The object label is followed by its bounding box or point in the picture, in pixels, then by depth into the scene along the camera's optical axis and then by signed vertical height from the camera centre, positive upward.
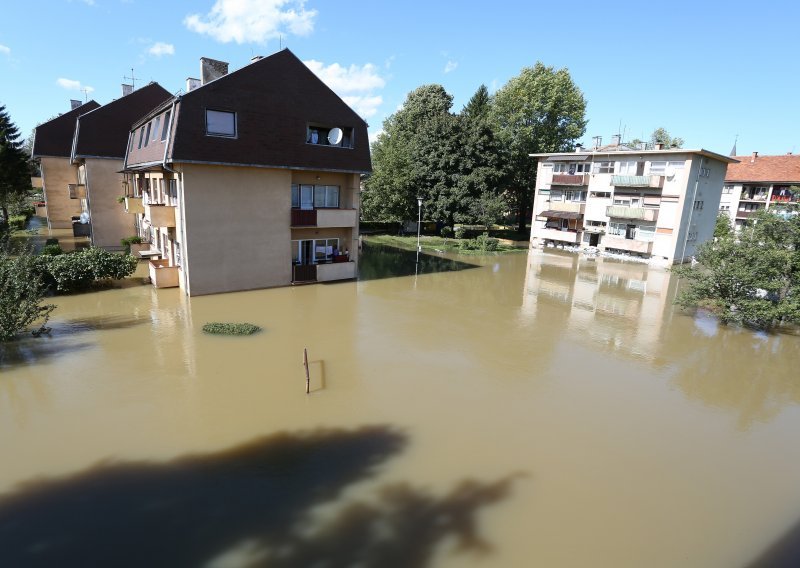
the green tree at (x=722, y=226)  47.25 -1.93
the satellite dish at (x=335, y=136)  23.67 +2.68
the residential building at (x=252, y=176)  20.27 +0.42
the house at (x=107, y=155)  29.48 +1.47
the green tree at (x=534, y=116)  51.09 +9.24
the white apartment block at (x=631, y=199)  37.53 +0.35
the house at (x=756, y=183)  51.19 +2.92
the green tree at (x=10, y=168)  34.06 +0.42
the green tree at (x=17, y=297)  13.52 -3.66
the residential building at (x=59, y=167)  36.28 +0.72
